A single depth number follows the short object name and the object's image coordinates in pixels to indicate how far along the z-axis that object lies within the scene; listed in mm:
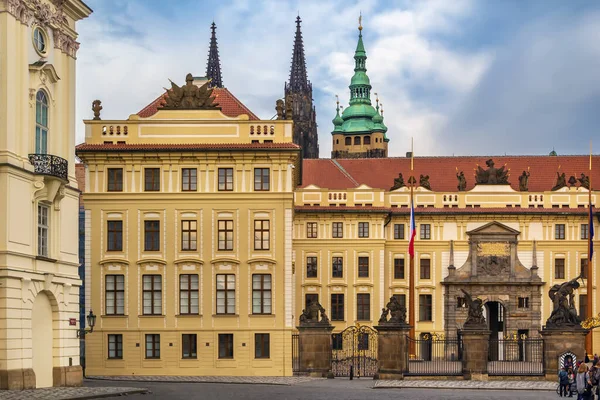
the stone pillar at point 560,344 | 46406
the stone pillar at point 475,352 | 46719
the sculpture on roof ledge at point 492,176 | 74312
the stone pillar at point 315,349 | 50031
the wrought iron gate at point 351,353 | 54812
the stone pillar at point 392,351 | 48000
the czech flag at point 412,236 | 62031
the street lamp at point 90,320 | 43969
